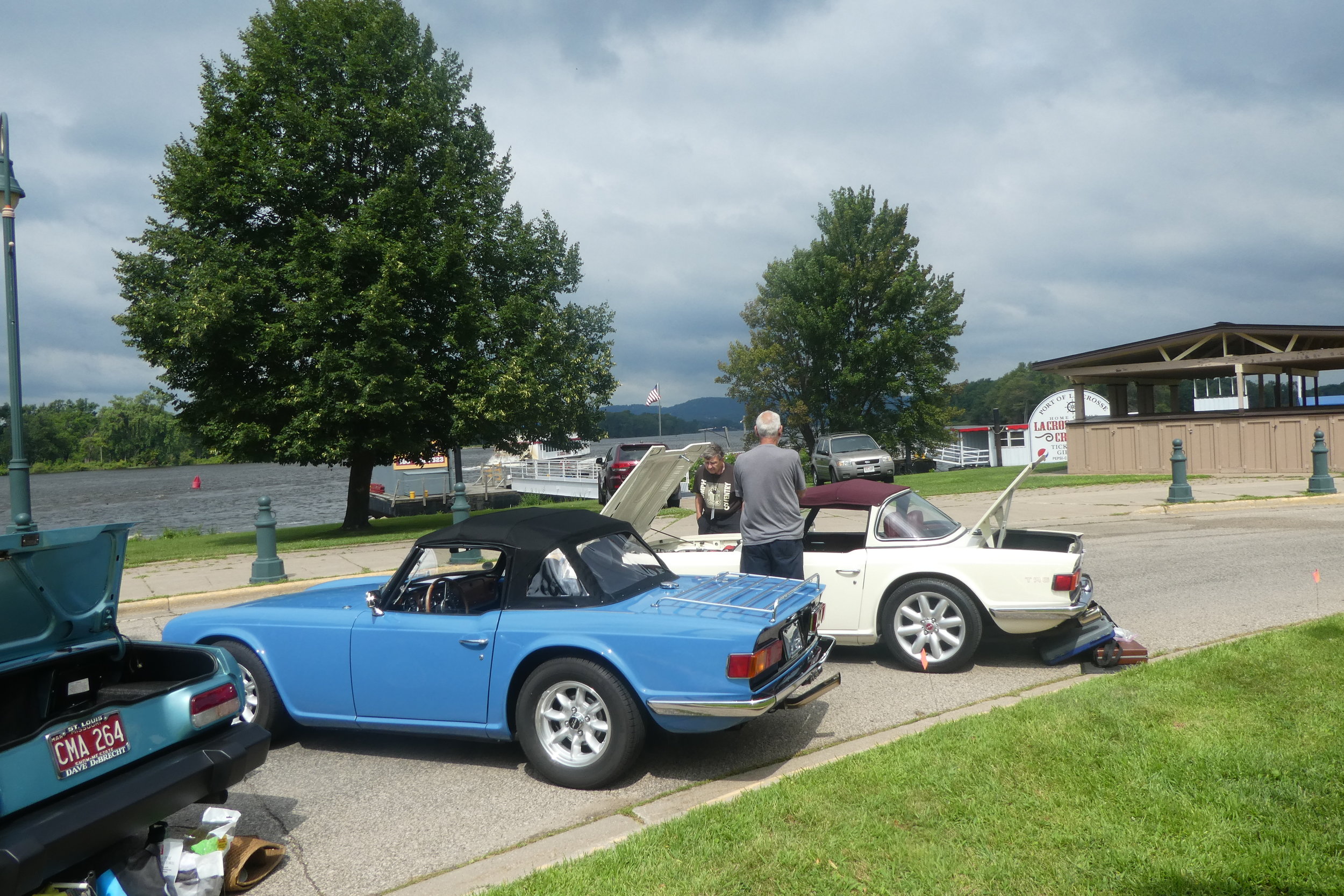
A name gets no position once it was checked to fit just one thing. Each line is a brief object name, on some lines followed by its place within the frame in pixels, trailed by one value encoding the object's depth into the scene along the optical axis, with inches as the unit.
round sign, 1487.5
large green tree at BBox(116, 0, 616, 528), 790.5
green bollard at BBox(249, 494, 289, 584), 496.4
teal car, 122.0
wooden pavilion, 988.6
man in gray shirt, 259.1
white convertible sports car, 249.8
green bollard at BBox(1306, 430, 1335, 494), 723.4
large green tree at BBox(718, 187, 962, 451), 1604.3
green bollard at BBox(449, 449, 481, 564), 590.6
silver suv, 1149.1
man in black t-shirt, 370.3
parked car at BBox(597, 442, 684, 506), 977.5
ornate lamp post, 437.1
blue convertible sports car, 175.6
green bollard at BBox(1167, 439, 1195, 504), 709.3
